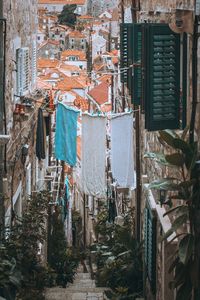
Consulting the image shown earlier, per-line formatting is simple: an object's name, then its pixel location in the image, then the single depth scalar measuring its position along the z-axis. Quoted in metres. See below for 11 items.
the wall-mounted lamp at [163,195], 9.02
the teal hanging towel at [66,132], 17.80
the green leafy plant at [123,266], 12.67
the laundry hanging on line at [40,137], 18.27
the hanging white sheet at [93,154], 15.40
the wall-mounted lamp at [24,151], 14.91
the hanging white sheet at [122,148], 14.38
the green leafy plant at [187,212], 6.48
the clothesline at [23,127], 12.91
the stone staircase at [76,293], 13.39
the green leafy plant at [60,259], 15.87
